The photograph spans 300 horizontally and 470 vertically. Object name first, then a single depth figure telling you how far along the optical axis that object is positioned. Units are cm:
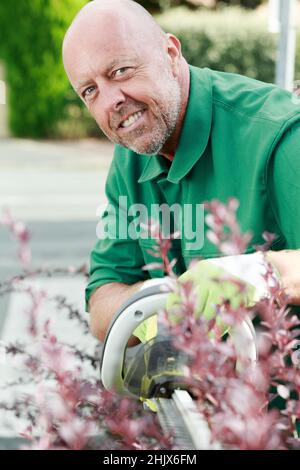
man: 201
